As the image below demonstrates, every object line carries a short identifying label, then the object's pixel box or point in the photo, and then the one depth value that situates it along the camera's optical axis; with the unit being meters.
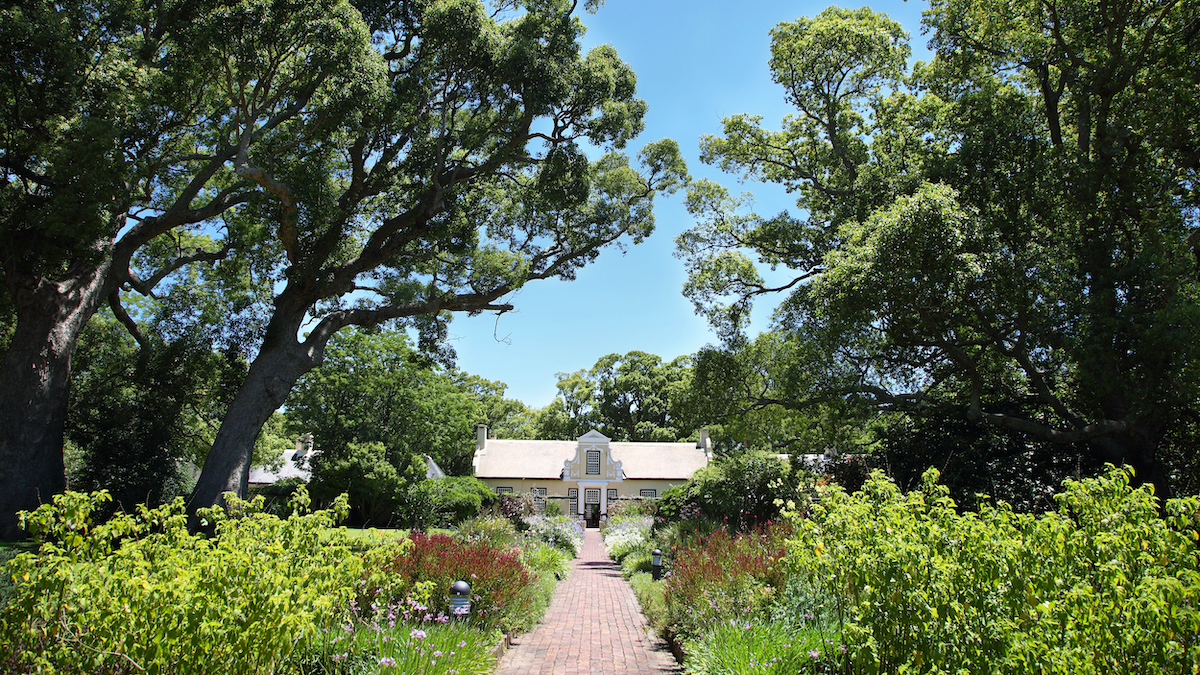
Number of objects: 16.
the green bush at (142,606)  3.27
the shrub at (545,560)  12.22
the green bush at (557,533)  19.20
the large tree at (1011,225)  12.24
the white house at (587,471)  40.16
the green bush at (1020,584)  3.02
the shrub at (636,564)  15.57
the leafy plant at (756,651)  4.83
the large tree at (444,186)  13.00
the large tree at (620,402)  50.91
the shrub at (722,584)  7.04
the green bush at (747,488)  16.28
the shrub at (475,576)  7.47
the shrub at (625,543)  18.42
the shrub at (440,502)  23.59
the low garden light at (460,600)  6.69
